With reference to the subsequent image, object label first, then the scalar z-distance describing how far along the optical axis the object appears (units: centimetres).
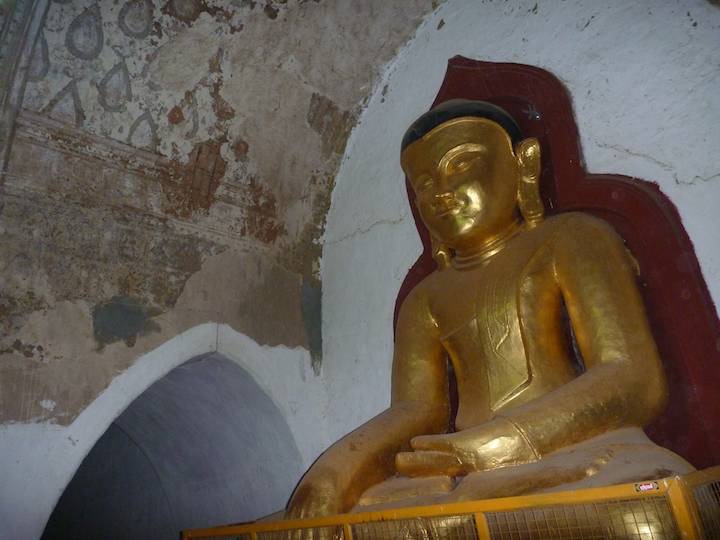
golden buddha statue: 202
